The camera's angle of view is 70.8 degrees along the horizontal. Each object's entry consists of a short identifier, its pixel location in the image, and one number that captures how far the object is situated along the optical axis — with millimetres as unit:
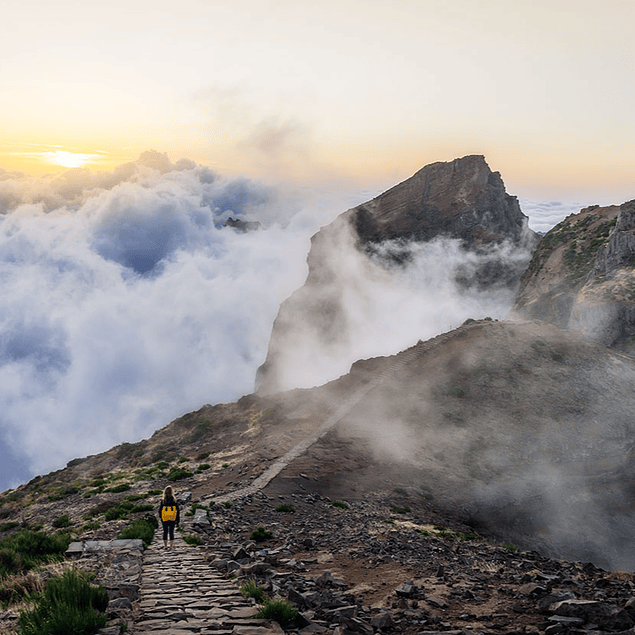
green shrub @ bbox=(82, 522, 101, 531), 19553
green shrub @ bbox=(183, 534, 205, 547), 15973
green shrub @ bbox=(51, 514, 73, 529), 24947
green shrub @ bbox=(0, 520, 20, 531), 27970
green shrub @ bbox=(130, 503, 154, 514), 22906
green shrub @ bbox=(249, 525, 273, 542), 17656
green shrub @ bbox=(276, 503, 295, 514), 23062
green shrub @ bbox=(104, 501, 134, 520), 22177
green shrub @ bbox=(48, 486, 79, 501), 33250
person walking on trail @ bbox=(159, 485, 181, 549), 15219
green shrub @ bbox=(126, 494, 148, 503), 26625
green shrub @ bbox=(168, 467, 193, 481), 32219
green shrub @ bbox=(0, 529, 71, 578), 13305
